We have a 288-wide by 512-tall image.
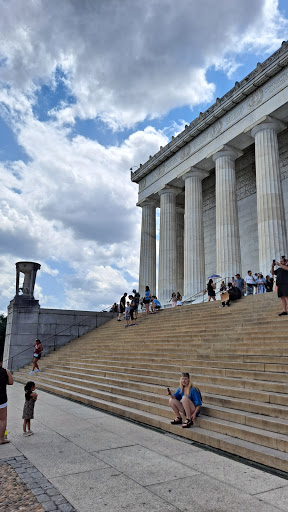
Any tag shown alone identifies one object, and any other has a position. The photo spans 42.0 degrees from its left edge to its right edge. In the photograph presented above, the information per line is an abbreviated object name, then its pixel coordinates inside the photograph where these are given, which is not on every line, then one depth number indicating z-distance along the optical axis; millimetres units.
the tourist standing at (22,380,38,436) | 6895
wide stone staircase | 6211
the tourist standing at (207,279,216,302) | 20188
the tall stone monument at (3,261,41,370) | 21383
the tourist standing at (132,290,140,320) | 21262
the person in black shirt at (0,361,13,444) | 6438
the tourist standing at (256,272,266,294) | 18258
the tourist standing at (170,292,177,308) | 24019
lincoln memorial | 22438
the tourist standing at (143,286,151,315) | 21645
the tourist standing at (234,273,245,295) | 19128
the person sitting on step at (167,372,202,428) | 6859
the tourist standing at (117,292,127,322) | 23031
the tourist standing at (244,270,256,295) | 19062
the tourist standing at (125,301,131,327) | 21047
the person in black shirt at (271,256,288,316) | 11359
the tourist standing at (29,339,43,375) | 17625
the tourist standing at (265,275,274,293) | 18489
